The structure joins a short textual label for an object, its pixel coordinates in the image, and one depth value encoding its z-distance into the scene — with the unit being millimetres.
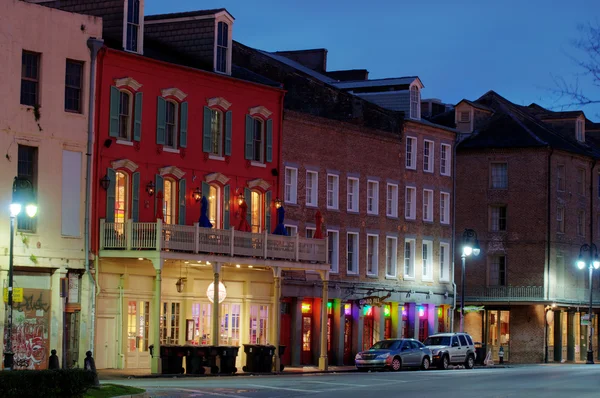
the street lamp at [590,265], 71125
